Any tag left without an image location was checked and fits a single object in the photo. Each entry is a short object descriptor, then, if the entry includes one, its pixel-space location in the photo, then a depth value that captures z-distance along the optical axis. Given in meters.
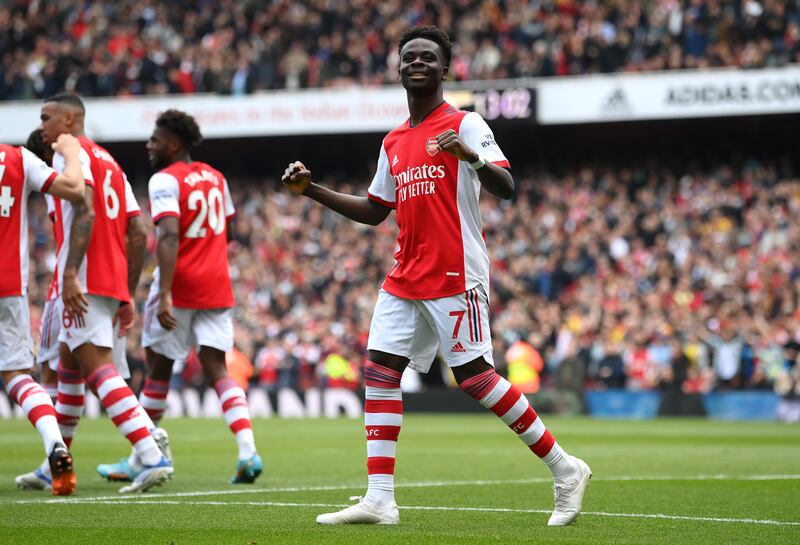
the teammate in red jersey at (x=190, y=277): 18.25
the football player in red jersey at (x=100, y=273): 15.66
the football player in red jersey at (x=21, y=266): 15.22
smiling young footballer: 12.85
